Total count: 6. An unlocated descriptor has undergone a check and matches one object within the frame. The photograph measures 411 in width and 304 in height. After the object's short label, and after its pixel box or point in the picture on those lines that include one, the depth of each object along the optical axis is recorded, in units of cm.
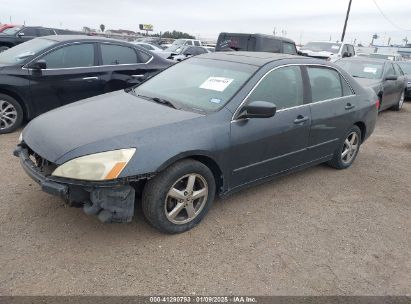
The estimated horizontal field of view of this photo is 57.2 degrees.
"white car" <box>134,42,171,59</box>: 1886
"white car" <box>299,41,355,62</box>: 1658
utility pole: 2880
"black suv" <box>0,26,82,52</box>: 1406
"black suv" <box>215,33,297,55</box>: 1135
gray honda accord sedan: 286
